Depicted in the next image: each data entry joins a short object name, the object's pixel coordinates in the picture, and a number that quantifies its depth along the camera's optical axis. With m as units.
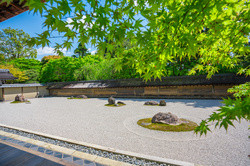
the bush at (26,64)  28.17
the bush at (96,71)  20.18
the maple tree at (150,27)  1.65
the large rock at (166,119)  5.84
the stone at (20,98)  16.27
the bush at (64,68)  23.83
